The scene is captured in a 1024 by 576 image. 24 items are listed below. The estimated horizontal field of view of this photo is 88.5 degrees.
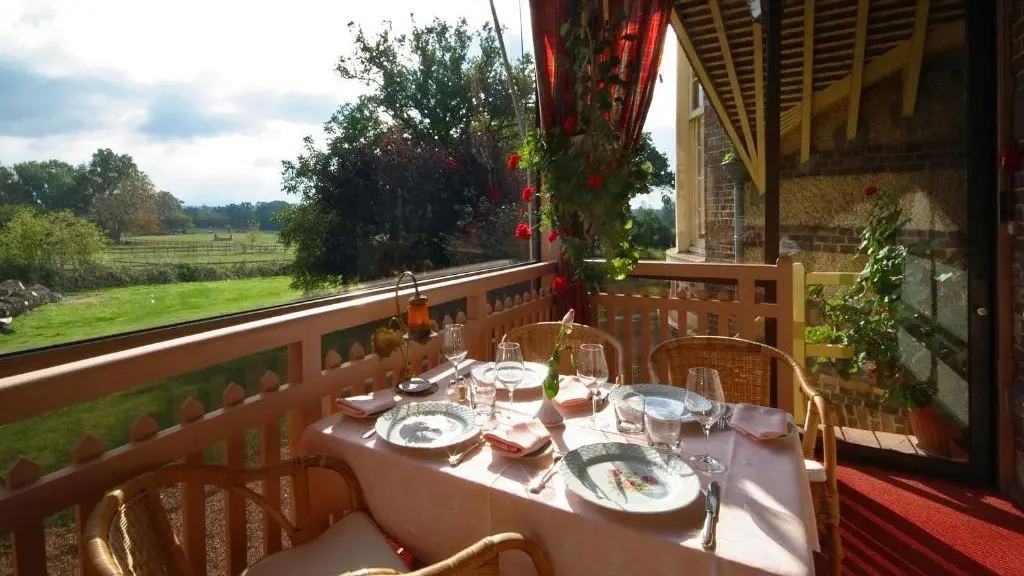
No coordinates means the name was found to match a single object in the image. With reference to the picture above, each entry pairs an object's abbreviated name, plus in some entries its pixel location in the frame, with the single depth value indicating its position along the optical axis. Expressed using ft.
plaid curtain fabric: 9.38
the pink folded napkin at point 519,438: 3.84
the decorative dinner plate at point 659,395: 4.83
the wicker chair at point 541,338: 7.28
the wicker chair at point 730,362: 6.31
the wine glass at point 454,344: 5.30
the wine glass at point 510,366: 4.97
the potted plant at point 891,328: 8.52
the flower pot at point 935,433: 8.31
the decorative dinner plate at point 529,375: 5.09
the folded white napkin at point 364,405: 4.72
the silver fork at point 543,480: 3.43
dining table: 2.86
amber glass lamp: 5.61
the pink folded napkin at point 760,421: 4.10
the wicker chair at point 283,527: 2.76
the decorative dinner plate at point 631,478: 3.18
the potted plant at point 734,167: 11.13
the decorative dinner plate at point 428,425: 4.15
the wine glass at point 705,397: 3.93
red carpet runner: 6.17
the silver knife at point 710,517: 2.82
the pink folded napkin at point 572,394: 4.87
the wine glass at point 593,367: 4.64
